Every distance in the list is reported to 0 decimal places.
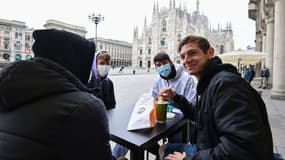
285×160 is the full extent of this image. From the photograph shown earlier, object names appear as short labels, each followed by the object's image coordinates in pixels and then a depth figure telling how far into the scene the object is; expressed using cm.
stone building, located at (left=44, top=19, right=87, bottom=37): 3406
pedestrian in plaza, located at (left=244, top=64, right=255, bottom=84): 1286
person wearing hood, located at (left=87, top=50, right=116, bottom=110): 296
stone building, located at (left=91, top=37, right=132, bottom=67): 7069
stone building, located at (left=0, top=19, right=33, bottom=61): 4622
